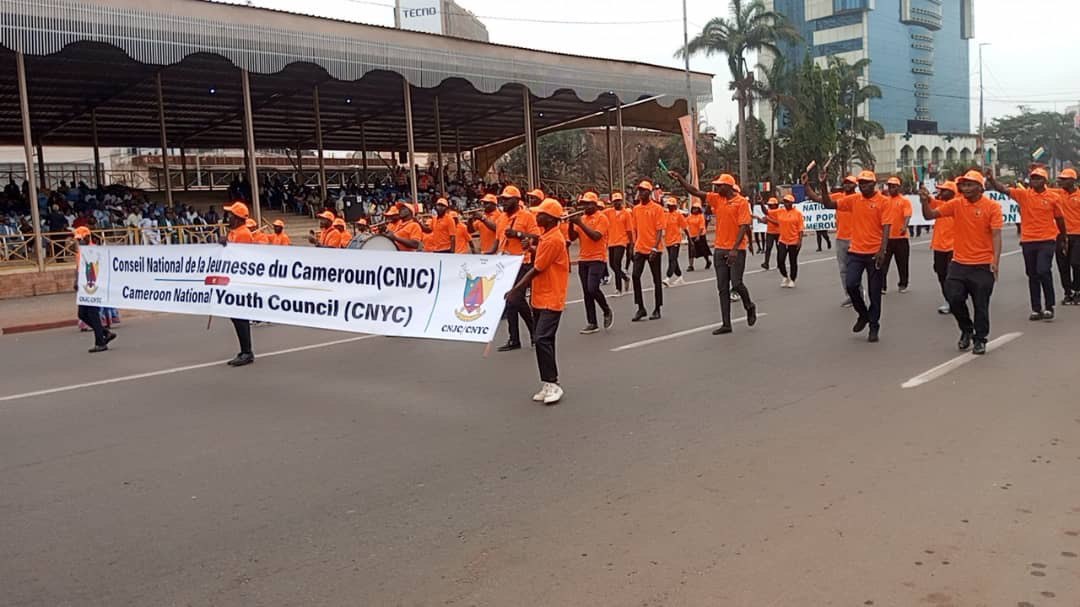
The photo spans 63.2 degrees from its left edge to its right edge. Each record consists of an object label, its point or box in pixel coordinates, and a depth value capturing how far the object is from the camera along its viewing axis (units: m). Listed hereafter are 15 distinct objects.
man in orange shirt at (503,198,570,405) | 7.06
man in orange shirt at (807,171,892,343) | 9.37
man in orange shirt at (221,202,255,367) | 9.42
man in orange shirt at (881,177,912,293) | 12.36
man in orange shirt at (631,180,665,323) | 11.84
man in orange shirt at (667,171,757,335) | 10.08
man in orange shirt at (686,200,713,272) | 18.59
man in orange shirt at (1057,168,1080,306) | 11.12
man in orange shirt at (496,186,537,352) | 8.77
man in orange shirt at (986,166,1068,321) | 10.38
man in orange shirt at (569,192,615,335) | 10.76
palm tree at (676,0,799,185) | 42.03
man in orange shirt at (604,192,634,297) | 13.08
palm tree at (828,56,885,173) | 59.03
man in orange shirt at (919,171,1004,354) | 8.32
